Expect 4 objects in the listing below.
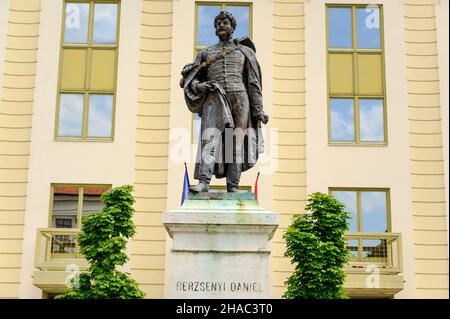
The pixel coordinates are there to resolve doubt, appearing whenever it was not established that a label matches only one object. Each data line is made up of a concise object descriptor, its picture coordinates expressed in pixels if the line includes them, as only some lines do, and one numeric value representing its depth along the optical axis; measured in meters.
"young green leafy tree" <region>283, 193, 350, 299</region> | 19.34
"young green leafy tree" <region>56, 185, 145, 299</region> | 19.06
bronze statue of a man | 11.30
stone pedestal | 10.36
